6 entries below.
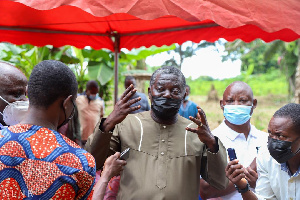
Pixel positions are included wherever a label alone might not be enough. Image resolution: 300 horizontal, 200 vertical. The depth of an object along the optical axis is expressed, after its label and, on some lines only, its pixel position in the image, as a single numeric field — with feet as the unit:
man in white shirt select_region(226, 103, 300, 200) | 6.91
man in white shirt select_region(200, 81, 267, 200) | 8.75
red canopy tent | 7.61
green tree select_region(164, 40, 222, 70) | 55.75
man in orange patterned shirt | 4.09
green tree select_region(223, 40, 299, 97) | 42.29
